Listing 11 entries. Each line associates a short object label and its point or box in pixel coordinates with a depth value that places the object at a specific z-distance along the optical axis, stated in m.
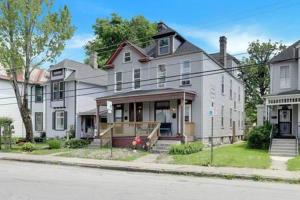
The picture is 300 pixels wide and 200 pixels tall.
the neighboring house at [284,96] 16.12
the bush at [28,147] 17.84
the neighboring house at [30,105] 26.49
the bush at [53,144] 18.20
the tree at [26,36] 18.87
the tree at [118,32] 34.51
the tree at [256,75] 33.73
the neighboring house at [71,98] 23.74
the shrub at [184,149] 14.42
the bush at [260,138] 15.60
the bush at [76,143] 18.60
